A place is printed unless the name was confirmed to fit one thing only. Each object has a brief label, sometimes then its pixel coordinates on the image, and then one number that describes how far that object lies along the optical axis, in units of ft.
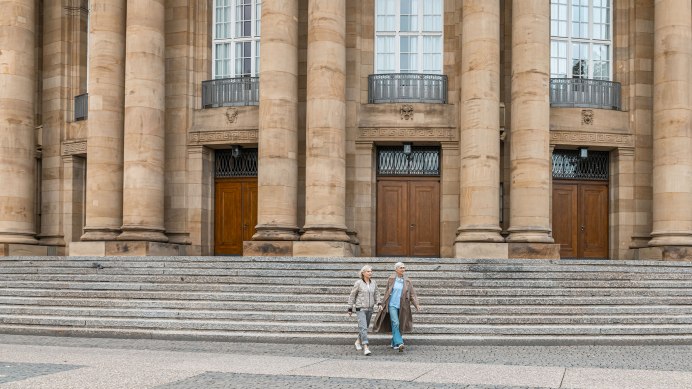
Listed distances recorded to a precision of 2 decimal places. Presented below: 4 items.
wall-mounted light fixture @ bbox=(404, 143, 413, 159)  88.69
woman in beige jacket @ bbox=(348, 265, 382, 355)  49.80
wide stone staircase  55.77
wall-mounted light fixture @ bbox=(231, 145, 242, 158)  91.50
